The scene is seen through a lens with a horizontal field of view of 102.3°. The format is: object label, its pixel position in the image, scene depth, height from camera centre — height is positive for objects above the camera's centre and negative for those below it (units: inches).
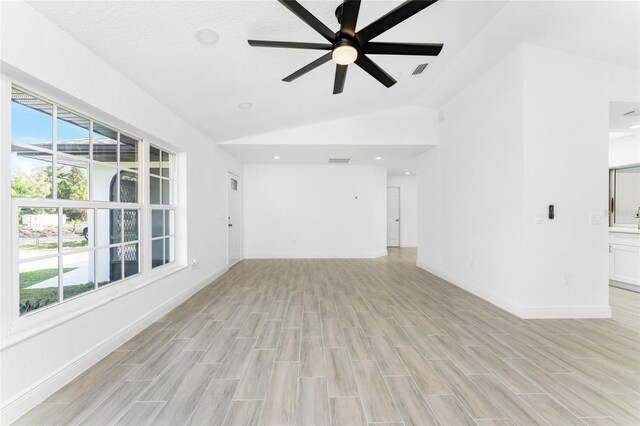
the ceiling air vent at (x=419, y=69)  129.8 +73.7
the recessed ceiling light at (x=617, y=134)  171.9 +52.4
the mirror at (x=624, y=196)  182.7 +11.5
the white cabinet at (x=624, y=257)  154.1 -28.6
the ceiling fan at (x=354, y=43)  64.8 +50.0
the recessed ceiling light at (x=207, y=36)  82.5 +57.5
